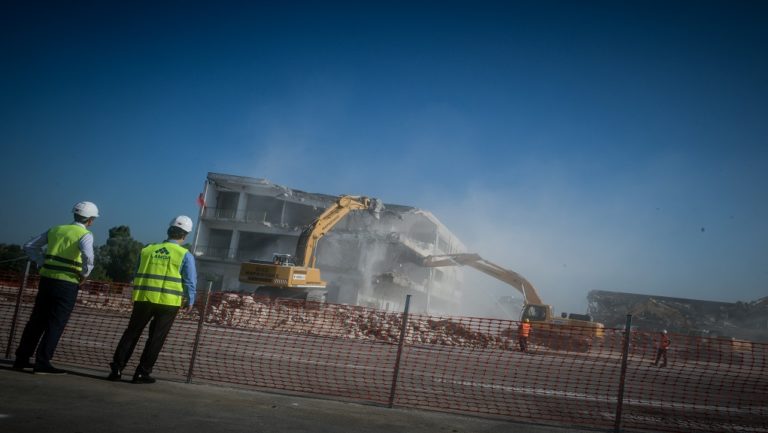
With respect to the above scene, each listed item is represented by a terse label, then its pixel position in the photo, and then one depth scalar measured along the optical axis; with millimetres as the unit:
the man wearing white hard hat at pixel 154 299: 4766
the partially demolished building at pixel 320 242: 31828
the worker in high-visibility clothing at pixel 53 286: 4652
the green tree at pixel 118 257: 51094
